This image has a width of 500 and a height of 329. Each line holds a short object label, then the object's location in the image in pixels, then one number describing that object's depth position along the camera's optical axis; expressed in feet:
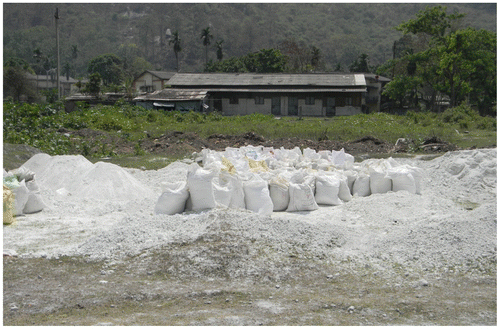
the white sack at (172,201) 21.80
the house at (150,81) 149.69
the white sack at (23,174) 23.66
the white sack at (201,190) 21.53
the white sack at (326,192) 25.20
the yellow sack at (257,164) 28.61
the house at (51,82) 226.17
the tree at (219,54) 187.42
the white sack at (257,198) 22.75
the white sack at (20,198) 22.34
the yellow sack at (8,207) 21.13
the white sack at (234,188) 22.43
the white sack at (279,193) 23.85
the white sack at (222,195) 21.98
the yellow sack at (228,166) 23.38
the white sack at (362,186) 27.14
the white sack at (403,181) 26.86
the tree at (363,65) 159.91
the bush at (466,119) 68.64
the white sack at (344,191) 26.21
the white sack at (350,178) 27.58
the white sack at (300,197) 23.89
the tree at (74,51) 264.93
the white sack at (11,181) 22.54
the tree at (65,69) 227.20
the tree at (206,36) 195.52
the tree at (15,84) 138.00
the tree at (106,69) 199.21
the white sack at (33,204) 23.07
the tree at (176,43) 192.13
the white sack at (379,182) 27.07
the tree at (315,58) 168.45
